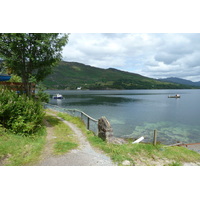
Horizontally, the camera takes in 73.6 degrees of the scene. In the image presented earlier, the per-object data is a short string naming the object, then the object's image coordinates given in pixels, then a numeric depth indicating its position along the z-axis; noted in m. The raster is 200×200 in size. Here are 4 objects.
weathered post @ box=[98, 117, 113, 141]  9.59
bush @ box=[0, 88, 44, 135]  8.85
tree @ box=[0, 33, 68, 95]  10.77
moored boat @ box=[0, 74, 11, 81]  10.89
